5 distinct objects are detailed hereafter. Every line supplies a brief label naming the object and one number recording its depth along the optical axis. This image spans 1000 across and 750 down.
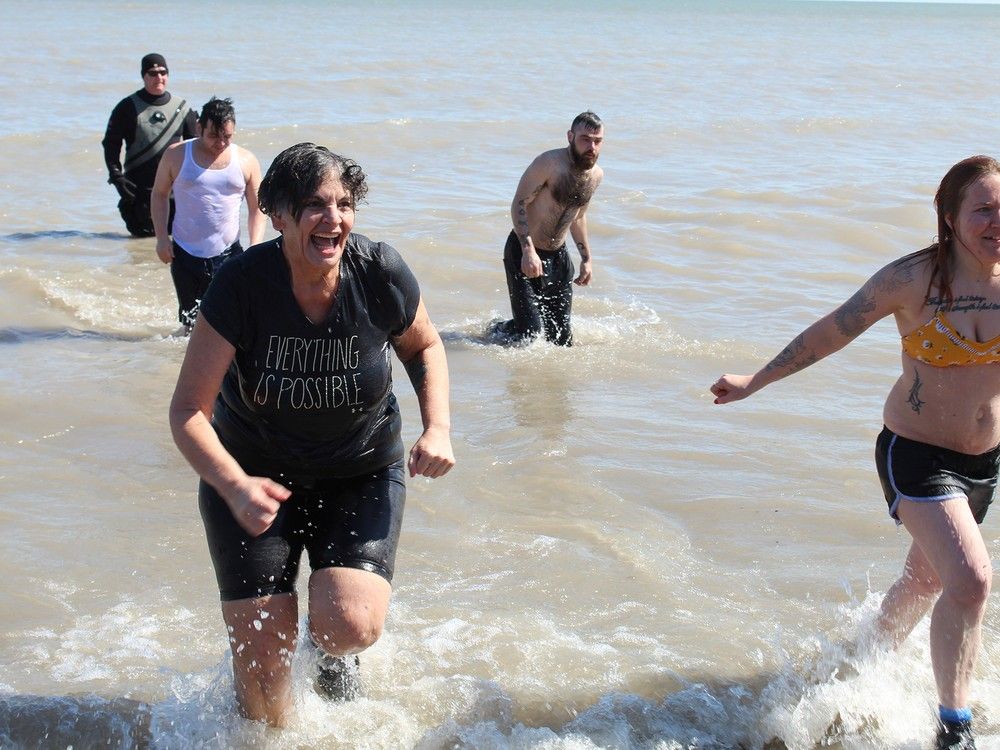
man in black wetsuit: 11.26
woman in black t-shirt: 3.33
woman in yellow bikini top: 3.62
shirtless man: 8.10
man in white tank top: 7.75
